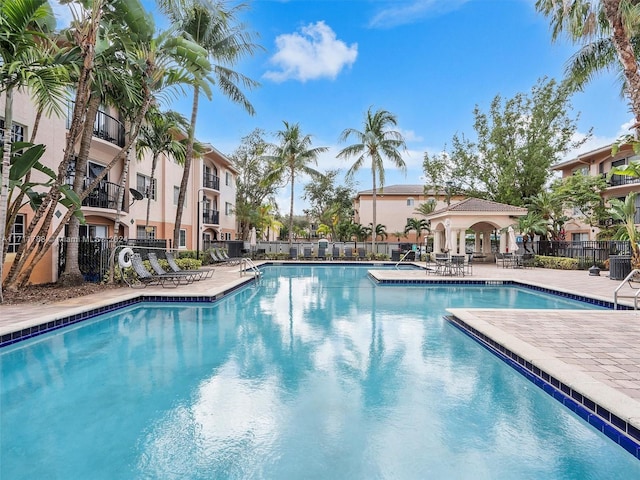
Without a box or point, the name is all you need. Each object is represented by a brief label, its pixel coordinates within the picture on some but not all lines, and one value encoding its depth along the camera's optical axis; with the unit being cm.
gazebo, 2220
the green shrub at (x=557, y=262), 1959
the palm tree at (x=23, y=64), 727
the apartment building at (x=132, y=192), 1147
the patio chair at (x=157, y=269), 1199
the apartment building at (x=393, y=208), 4109
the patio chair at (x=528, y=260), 2131
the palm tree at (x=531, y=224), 2066
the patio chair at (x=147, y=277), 1145
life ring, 1130
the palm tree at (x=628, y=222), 1347
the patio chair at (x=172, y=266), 1286
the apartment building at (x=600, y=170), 2538
